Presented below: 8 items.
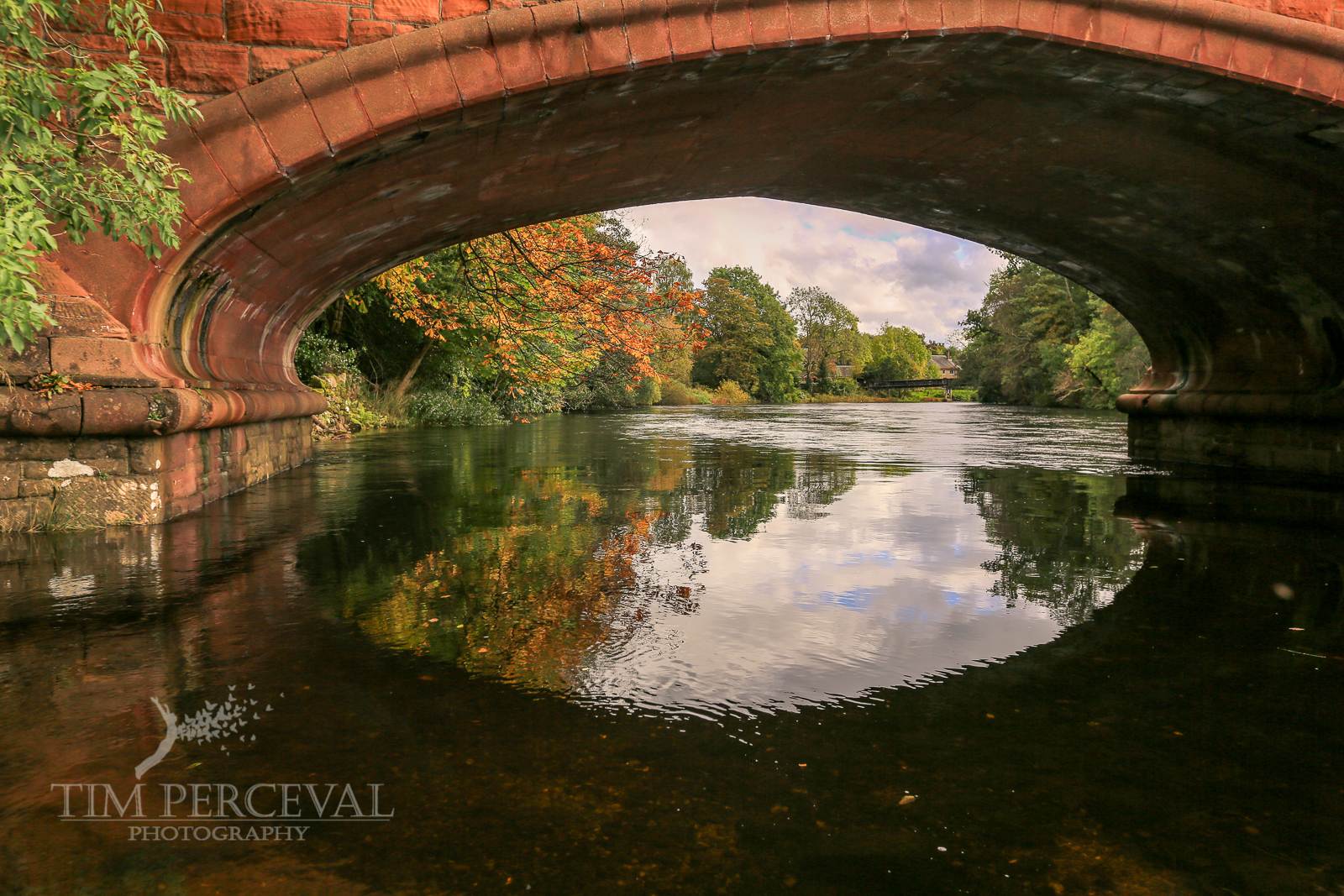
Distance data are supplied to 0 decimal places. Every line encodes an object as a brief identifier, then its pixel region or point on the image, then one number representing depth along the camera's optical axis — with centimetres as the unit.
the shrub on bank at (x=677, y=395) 6053
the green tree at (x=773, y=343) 7856
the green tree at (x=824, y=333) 9869
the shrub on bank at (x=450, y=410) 2269
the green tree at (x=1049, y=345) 3712
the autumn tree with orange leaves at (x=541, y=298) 1317
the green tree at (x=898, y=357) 13138
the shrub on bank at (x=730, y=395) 7088
